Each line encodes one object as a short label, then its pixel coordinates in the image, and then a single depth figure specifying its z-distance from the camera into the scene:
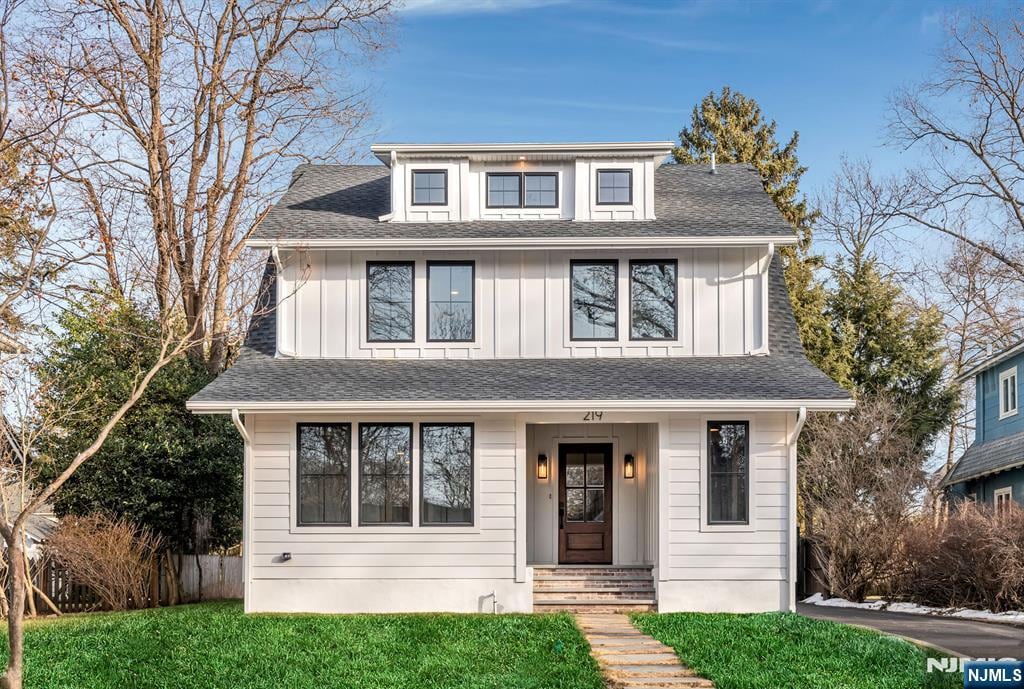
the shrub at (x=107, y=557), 17.23
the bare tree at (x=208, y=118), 20.72
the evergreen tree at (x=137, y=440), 18.64
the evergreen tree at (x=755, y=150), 32.59
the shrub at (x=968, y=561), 16.41
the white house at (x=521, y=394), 15.10
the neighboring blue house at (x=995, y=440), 23.36
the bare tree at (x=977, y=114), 23.92
